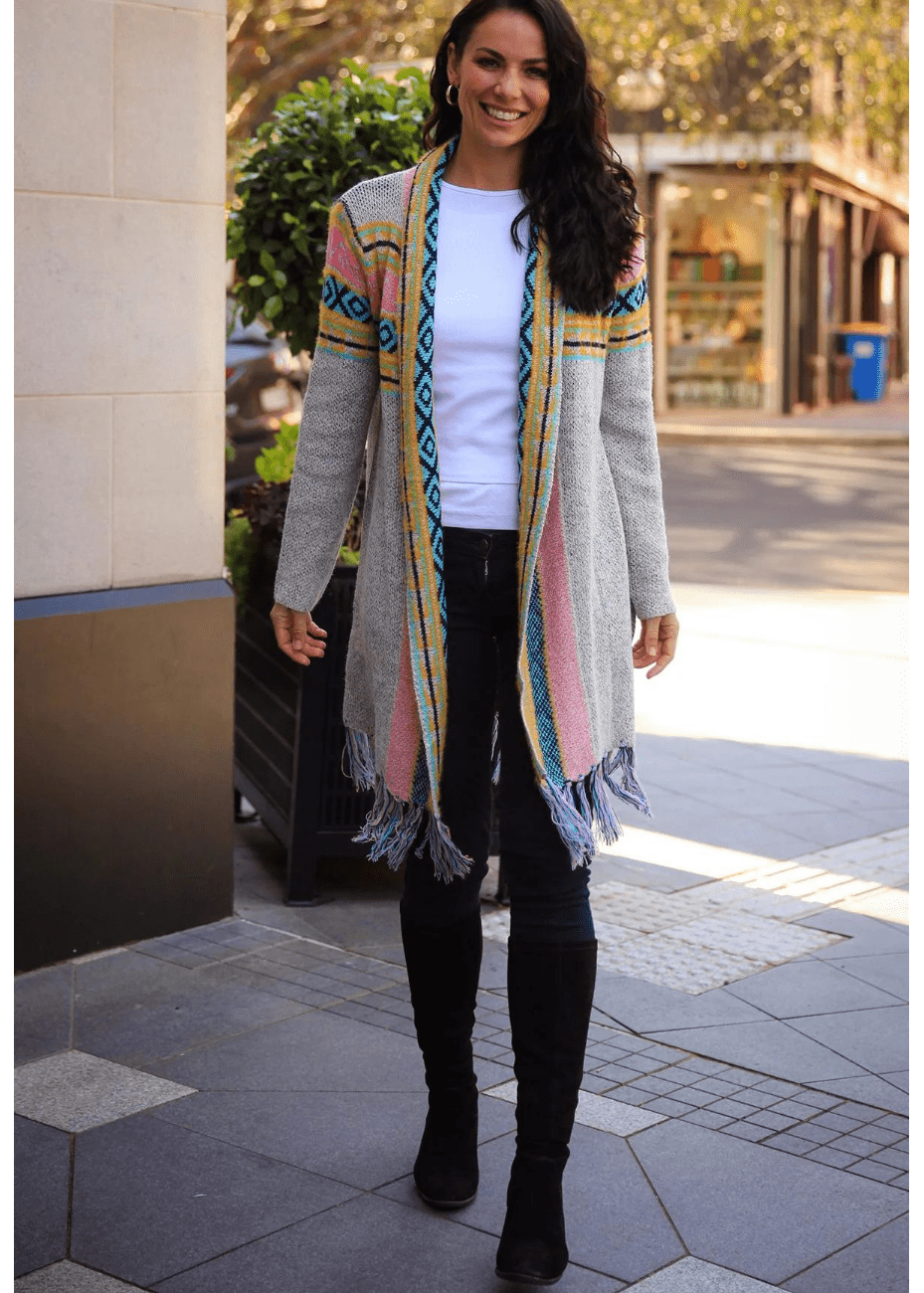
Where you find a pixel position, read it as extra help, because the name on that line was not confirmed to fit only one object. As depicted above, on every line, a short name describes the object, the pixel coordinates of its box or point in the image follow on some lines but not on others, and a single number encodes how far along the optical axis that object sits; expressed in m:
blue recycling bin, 36.06
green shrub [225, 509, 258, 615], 5.08
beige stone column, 4.23
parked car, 12.71
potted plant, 4.80
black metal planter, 4.75
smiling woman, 2.84
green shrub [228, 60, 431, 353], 4.95
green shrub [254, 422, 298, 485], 5.20
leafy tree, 15.59
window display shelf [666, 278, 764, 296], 33.22
